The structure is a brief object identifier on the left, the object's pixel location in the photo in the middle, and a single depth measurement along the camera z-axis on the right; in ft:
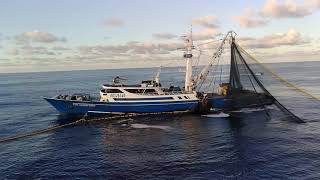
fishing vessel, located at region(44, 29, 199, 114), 263.08
